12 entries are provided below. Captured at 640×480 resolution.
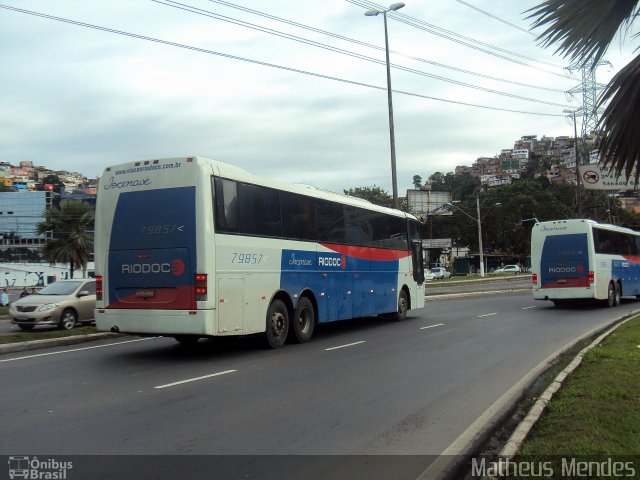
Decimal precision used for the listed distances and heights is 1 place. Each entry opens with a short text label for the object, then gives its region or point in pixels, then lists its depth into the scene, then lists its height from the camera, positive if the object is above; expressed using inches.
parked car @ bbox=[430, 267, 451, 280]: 2643.0 -62.1
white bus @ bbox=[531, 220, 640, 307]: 887.7 -9.1
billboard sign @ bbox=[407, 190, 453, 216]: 2357.3 +248.6
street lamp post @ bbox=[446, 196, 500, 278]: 2351.1 -29.8
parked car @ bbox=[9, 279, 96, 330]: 647.1 -36.2
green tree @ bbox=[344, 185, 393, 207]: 2714.1 +325.3
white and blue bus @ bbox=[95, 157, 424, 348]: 406.0 +12.4
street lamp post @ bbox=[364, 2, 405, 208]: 1034.1 +238.9
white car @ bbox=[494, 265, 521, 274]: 2832.7 -57.2
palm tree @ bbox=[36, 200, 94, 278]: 1407.5 +109.4
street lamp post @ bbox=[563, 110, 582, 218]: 1320.1 +286.1
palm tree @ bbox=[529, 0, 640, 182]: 197.6 +77.7
